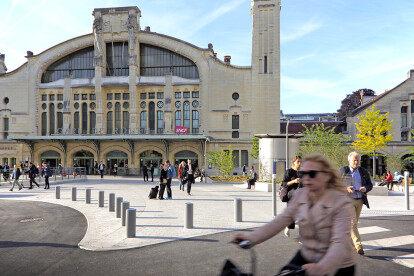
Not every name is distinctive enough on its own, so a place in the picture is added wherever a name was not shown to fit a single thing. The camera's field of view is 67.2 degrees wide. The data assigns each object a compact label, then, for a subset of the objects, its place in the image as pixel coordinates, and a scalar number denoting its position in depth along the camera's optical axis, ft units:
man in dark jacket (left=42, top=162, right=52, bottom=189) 65.47
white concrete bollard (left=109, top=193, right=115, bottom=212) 37.29
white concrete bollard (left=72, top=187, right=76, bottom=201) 47.58
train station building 123.03
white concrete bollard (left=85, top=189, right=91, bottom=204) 44.16
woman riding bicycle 8.08
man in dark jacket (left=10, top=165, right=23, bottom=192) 63.67
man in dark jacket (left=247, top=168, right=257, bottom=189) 67.05
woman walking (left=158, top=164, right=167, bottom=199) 46.47
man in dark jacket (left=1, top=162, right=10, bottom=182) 83.51
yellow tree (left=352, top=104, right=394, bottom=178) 92.68
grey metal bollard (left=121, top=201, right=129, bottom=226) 27.75
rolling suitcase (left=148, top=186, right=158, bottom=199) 47.47
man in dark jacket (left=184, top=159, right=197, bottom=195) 53.06
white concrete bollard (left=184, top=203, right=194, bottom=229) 27.68
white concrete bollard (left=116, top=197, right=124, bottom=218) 33.29
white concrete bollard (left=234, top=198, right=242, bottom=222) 30.42
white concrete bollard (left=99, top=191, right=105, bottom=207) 40.86
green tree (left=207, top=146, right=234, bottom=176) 89.83
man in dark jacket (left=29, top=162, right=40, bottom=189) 66.23
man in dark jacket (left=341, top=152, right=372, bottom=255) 19.89
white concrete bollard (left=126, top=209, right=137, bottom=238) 24.54
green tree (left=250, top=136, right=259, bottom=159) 114.21
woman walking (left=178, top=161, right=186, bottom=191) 61.49
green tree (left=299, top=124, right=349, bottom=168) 75.82
